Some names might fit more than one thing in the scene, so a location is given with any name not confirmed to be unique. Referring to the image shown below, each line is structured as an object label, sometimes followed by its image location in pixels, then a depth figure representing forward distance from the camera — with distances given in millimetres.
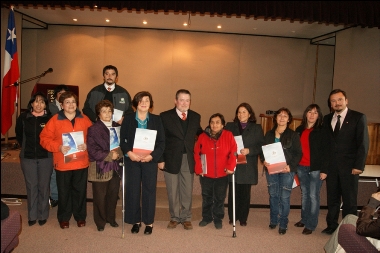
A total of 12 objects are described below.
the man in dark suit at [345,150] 3740
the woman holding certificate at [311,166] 3840
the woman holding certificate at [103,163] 3639
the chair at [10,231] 2346
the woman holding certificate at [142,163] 3660
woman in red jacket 3863
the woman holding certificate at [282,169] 3855
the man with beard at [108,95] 4434
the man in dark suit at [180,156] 3779
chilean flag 5551
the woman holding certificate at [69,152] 3676
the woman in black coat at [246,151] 3992
